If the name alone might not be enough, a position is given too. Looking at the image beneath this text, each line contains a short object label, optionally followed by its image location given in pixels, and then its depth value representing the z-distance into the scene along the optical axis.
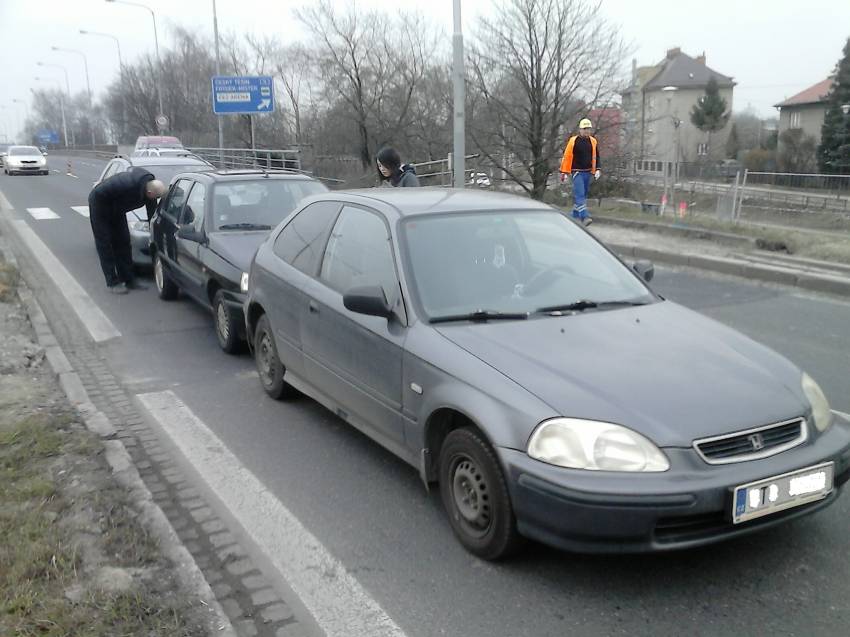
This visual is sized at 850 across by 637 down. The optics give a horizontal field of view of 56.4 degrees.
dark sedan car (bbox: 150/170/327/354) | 7.11
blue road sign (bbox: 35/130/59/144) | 97.56
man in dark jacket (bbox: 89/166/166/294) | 9.66
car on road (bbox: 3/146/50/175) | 38.09
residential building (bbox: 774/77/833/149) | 71.69
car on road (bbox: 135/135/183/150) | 37.66
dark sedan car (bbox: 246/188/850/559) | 3.05
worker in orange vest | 13.68
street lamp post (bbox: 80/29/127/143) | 64.39
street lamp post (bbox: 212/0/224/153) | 32.12
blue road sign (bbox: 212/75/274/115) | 31.95
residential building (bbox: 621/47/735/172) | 79.31
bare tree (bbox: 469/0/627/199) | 18.59
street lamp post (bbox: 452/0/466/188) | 15.24
